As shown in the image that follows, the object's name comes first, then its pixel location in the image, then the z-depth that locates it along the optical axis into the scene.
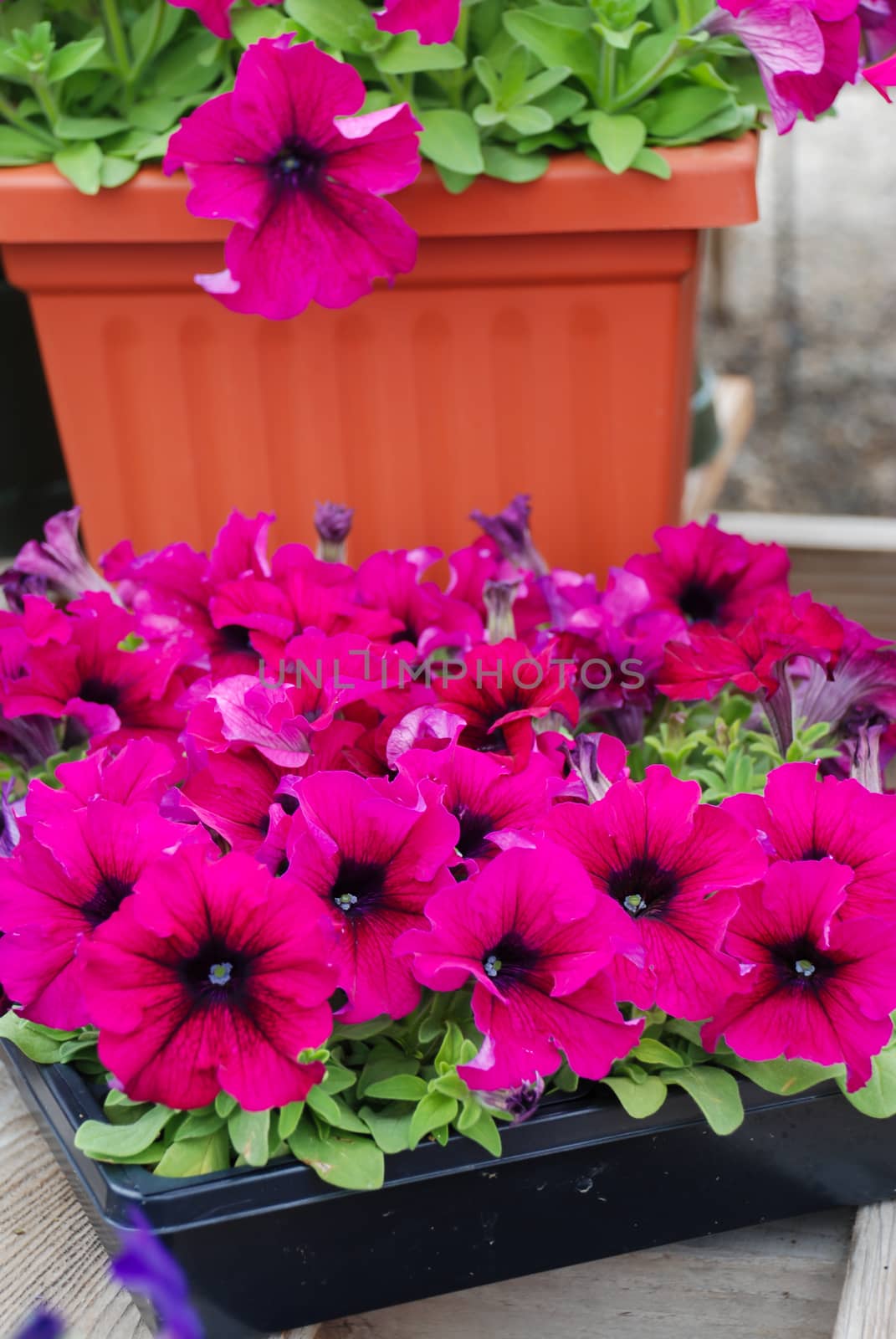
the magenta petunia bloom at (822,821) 0.53
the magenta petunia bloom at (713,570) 0.71
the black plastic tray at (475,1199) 0.48
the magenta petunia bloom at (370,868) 0.50
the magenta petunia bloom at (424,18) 0.65
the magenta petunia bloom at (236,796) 0.55
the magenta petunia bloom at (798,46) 0.65
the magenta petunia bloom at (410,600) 0.70
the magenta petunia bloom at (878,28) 0.77
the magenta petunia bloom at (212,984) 0.46
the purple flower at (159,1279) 0.29
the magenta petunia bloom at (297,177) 0.63
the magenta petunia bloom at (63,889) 0.51
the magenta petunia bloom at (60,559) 0.75
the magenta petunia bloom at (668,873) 0.49
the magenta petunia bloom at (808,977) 0.49
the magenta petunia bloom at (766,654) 0.61
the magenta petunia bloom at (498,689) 0.60
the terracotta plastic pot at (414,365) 0.76
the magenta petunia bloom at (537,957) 0.48
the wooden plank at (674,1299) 0.56
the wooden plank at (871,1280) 0.52
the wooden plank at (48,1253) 0.54
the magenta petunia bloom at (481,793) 0.53
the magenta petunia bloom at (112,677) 0.64
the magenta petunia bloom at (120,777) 0.55
